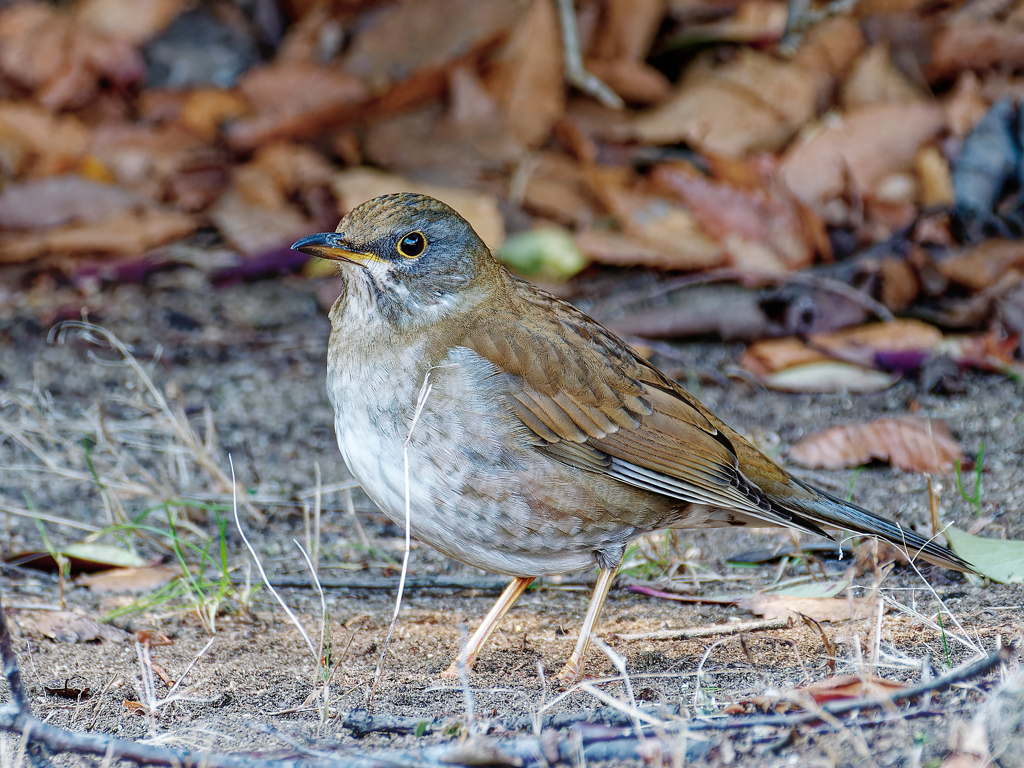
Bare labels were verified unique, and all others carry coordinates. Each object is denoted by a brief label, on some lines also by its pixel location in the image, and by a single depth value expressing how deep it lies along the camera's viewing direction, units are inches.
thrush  285.9
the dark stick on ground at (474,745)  197.3
